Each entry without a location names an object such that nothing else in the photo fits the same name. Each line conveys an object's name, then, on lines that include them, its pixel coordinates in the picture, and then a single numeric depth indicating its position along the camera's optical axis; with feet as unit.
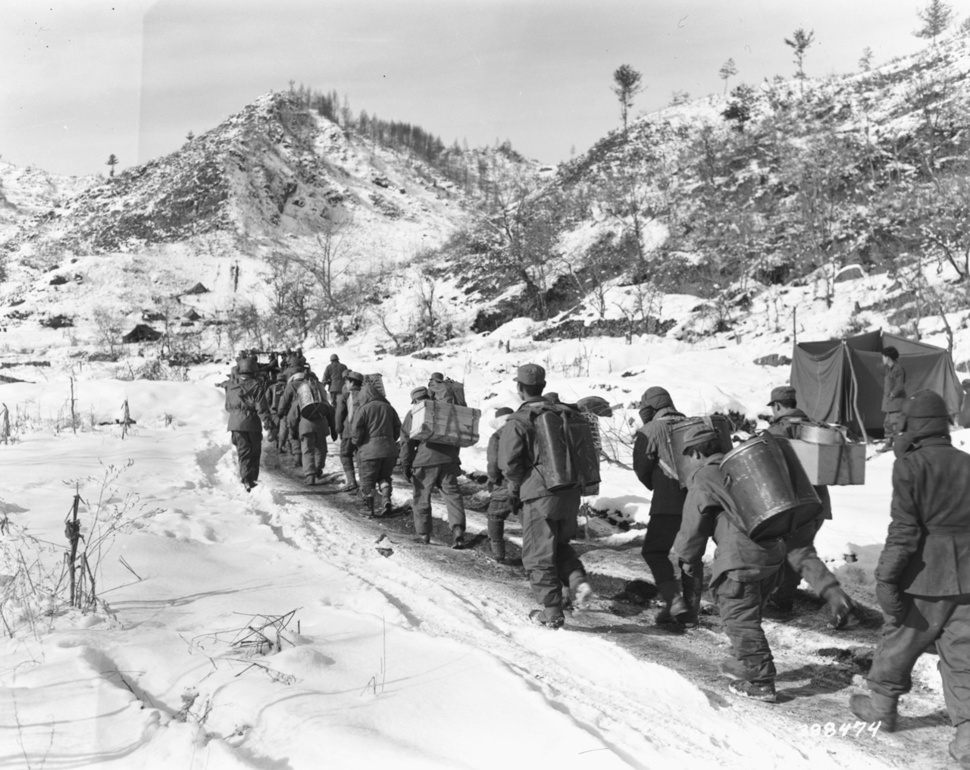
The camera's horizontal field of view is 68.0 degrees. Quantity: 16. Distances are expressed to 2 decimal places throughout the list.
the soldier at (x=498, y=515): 23.71
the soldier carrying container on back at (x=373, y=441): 30.63
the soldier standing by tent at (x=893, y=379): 39.75
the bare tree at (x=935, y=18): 151.74
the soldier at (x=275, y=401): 46.14
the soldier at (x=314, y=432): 37.45
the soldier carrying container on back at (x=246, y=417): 33.06
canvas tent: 50.26
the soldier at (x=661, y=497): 18.72
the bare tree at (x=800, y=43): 174.18
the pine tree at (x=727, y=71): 191.02
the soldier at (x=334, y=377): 45.32
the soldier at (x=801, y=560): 16.25
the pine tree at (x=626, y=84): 193.36
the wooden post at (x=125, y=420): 43.99
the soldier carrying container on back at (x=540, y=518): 17.72
